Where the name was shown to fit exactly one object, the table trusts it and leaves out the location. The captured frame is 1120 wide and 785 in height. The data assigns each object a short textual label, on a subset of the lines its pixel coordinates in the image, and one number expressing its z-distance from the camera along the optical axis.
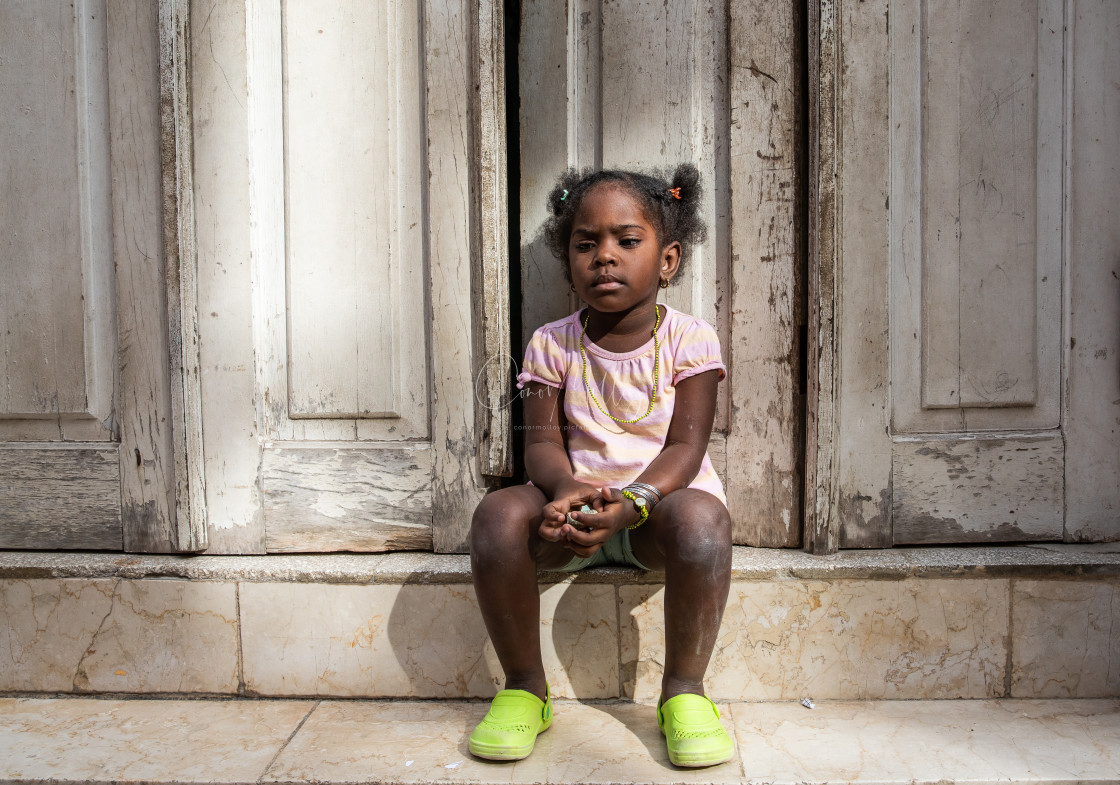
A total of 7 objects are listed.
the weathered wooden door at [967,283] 2.07
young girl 1.70
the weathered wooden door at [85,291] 2.14
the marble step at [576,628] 1.96
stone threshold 1.96
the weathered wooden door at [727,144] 2.10
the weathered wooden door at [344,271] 2.12
